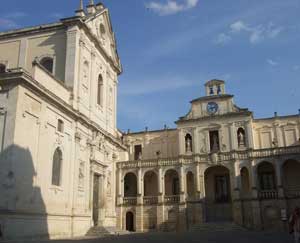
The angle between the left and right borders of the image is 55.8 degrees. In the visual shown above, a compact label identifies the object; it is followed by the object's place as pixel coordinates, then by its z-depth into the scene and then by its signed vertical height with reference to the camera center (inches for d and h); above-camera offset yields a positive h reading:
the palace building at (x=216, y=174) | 937.6 +64.7
